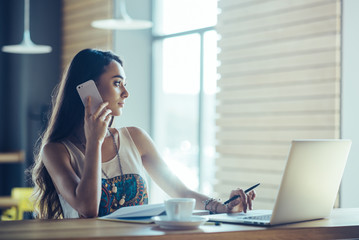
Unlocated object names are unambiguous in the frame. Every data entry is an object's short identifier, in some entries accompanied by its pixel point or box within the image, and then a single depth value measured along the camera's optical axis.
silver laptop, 1.82
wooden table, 1.64
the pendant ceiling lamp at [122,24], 4.61
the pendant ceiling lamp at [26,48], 5.55
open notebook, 1.97
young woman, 2.31
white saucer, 1.74
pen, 2.22
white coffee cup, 1.78
